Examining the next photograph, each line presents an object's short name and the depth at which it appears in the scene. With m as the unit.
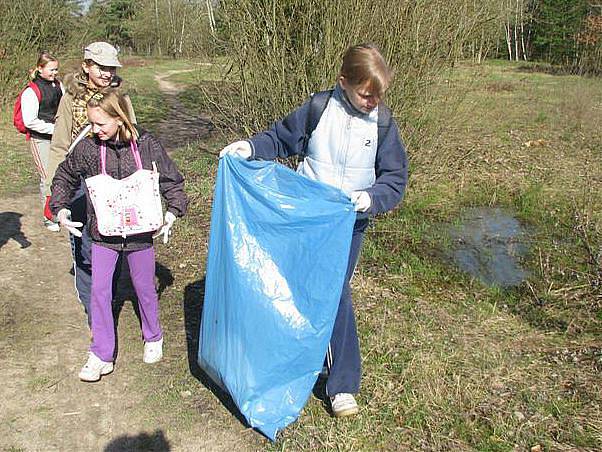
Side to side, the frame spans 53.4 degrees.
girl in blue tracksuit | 2.52
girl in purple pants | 2.92
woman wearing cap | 3.38
